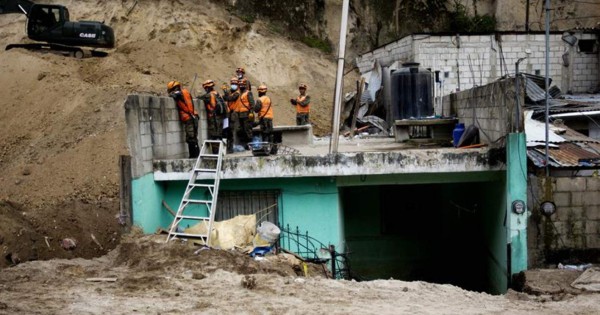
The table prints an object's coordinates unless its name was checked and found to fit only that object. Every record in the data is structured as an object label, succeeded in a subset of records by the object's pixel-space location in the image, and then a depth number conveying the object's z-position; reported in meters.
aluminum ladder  10.54
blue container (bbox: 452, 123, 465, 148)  13.39
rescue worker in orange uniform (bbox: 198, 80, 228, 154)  13.70
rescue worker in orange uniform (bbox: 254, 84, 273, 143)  14.05
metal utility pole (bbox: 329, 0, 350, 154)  11.98
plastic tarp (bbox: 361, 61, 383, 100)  22.67
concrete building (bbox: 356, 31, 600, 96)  22.33
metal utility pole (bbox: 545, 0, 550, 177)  10.50
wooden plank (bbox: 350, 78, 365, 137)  18.31
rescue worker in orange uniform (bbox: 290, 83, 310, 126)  17.94
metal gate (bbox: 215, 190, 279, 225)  11.98
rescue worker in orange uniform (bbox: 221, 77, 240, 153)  13.76
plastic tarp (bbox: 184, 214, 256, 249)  10.70
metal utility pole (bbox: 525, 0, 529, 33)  26.52
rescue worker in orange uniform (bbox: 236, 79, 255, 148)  13.86
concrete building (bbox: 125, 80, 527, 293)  10.68
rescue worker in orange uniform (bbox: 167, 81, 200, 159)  12.66
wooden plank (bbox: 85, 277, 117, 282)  8.78
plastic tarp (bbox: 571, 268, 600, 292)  9.05
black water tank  18.80
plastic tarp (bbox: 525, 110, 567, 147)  11.67
